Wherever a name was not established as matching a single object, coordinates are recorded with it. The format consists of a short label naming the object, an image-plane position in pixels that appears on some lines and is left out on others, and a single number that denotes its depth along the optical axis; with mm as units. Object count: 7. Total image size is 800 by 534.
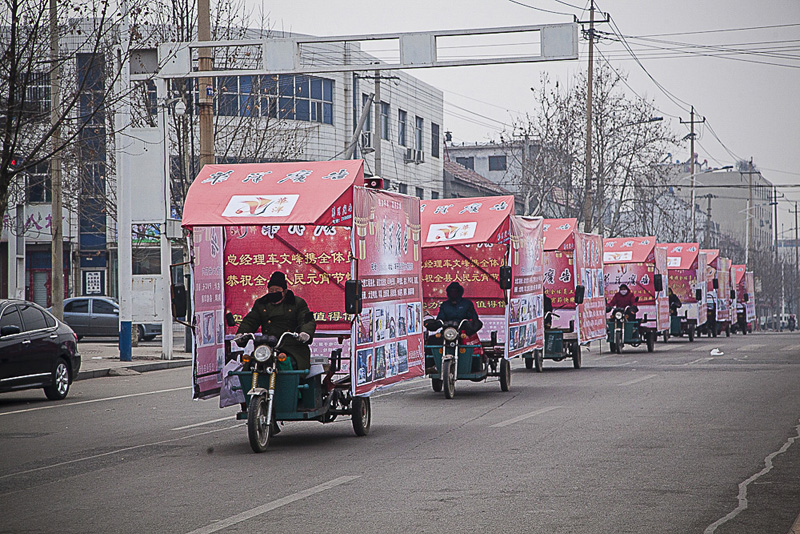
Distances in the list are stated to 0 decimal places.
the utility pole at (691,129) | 73944
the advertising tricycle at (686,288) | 41469
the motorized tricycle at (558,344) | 24922
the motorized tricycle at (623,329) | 32062
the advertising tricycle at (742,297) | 60938
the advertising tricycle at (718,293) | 48438
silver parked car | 38344
